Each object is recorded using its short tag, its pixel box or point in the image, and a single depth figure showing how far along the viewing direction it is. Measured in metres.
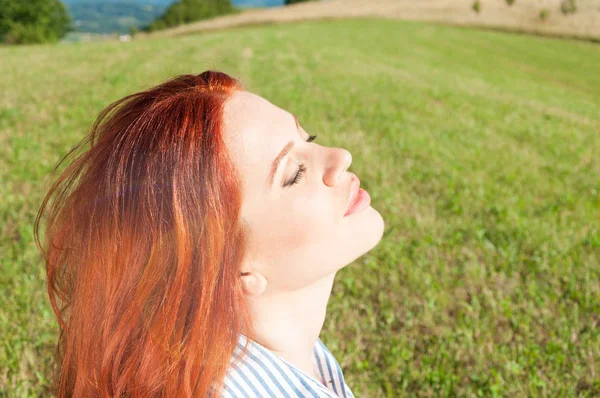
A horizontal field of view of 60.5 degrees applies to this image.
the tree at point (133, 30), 64.06
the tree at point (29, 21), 56.12
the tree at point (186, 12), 88.38
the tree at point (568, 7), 40.72
